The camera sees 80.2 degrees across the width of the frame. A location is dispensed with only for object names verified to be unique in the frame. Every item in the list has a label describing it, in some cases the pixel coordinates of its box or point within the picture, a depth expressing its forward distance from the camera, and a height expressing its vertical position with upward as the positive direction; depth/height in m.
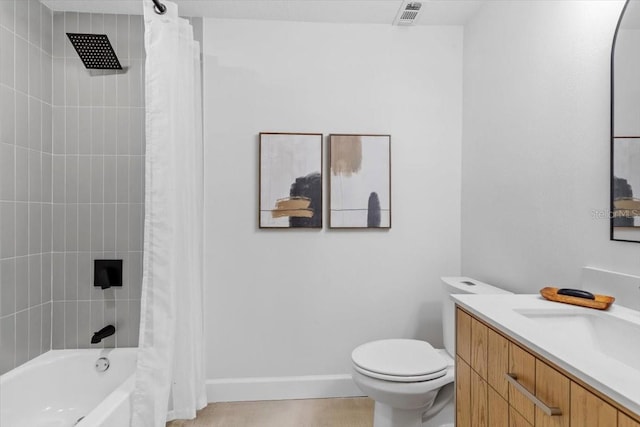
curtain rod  1.71 +0.93
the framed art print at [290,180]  2.33 +0.20
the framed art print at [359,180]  2.37 +0.21
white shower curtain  1.72 -0.12
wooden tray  1.19 -0.28
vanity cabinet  0.77 -0.44
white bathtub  1.78 -0.91
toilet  1.66 -0.72
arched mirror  1.19 +0.29
